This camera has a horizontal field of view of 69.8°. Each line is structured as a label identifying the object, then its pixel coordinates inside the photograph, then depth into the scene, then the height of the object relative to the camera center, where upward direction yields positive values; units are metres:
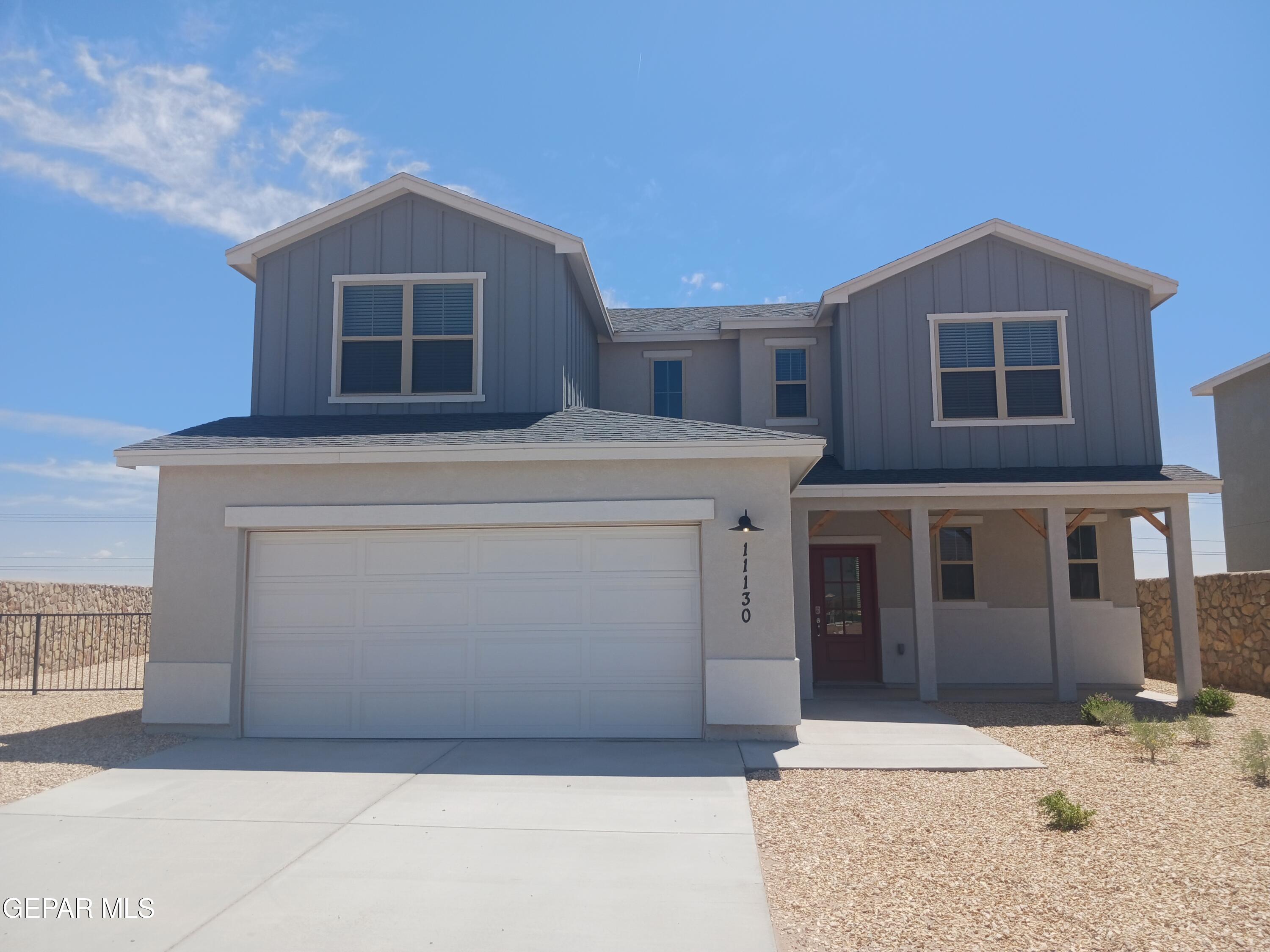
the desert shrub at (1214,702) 11.82 -1.53
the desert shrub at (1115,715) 10.68 -1.53
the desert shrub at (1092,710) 10.97 -1.52
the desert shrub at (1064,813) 6.48 -1.63
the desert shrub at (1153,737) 9.03 -1.53
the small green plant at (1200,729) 9.74 -1.55
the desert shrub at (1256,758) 7.92 -1.52
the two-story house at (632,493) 10.09 +1.16
